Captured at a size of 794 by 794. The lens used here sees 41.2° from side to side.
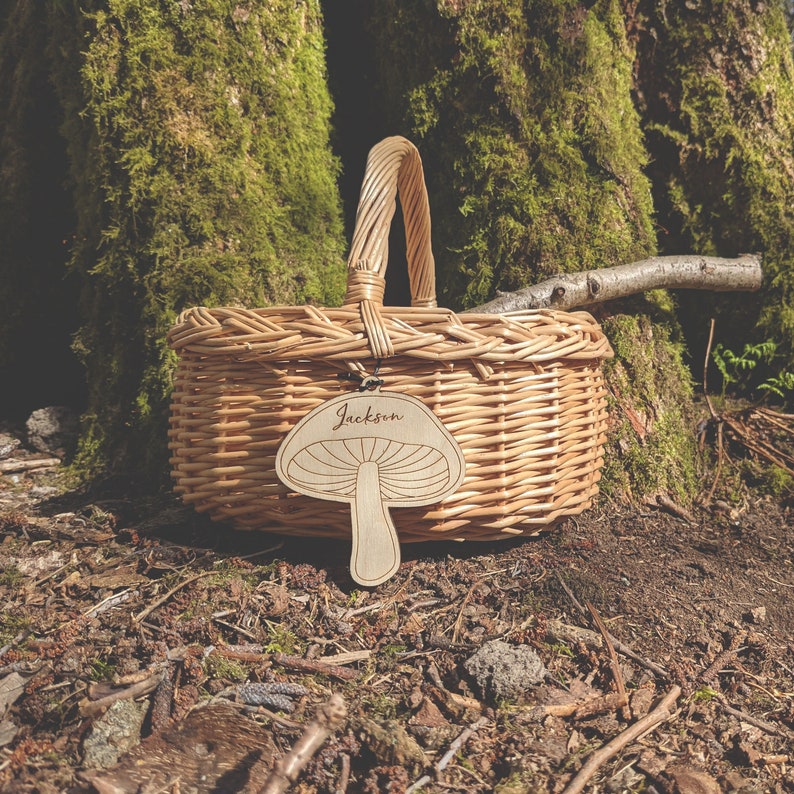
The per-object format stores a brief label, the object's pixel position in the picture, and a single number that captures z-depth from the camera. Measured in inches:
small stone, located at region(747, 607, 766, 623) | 26.6
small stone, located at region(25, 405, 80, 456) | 40.0
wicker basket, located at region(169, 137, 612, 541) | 26.7
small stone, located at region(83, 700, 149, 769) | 20.8
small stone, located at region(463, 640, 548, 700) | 23.2
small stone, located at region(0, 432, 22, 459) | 39.9
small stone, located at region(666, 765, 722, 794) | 20.9
